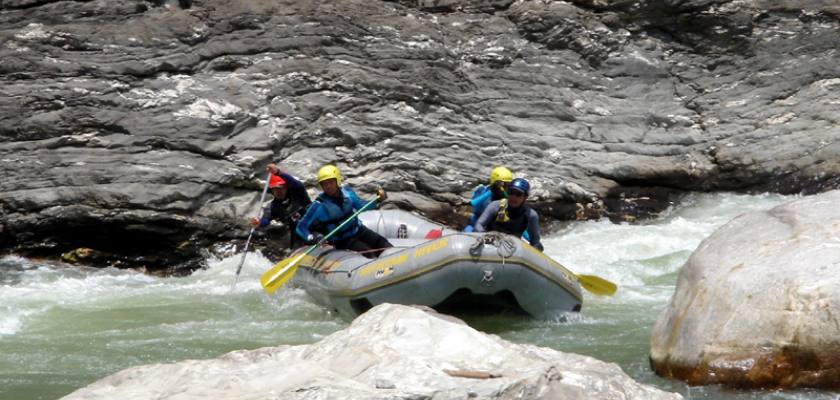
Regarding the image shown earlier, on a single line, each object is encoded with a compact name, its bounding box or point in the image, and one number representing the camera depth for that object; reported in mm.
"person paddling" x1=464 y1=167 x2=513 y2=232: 20187
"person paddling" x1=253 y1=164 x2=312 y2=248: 20797
